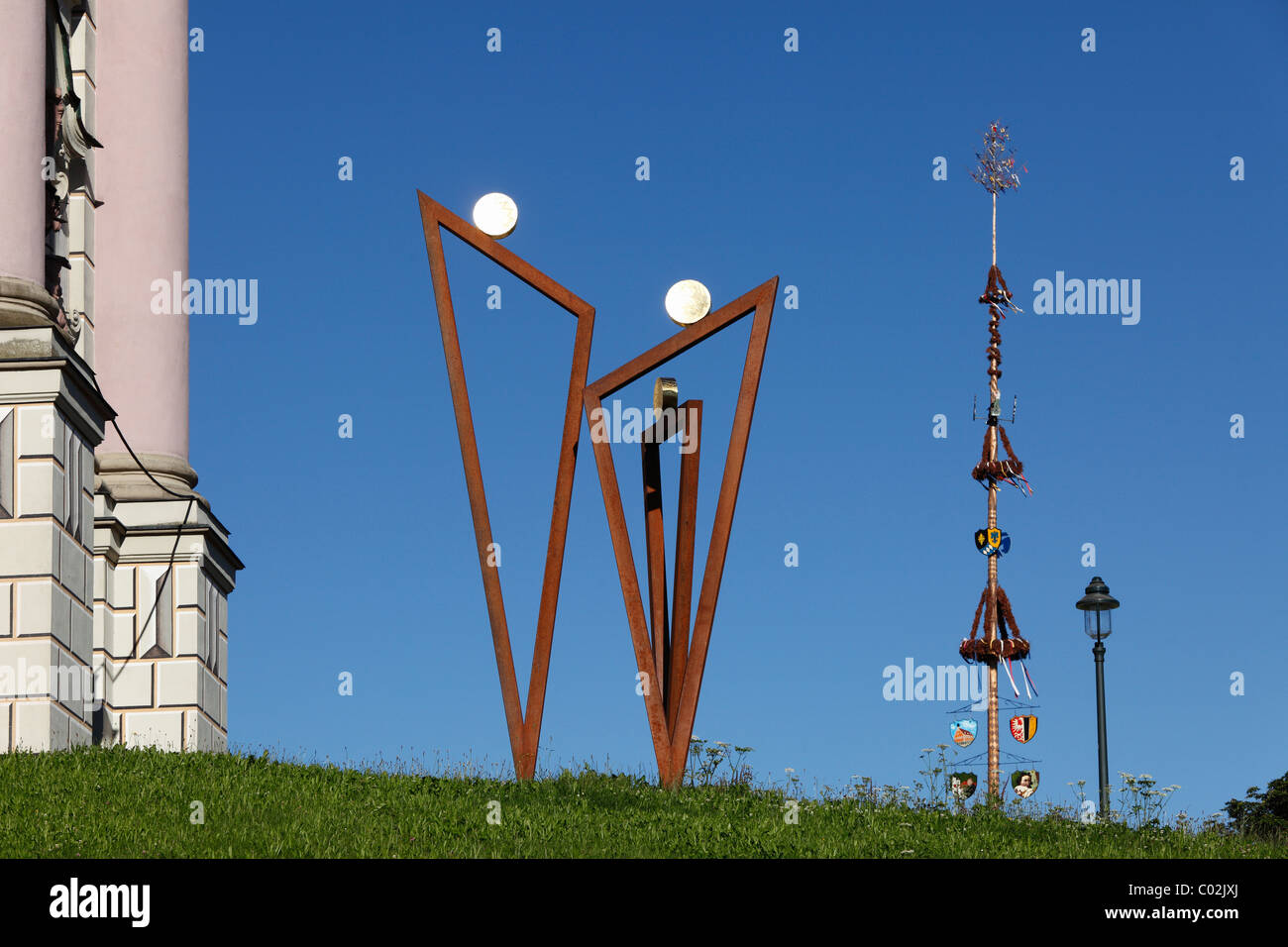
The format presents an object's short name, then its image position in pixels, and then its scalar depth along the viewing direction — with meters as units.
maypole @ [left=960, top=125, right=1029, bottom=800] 73.62
